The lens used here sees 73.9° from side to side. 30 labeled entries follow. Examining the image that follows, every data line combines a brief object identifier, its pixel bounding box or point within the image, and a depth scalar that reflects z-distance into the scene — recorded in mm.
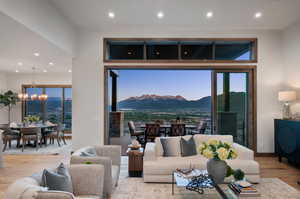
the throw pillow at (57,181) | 1978
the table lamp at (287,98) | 5195
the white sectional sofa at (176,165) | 3811
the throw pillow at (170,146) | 4277
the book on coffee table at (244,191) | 2506
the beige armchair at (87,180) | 2408
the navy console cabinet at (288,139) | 4720
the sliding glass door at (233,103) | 6039
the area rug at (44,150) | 6305
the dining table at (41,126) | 7168
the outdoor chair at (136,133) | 7602
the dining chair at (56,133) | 7418
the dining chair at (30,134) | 6684
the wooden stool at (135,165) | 4242
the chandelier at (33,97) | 8570
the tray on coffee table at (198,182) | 2635
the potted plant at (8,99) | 8812
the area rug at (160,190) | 3348
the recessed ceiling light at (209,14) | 4938
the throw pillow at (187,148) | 4230
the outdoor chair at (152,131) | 6875
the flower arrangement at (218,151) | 2791
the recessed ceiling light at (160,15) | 5002
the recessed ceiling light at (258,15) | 4965
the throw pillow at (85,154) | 3129
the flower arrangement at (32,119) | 7842
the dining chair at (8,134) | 6848
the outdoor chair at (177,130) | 6922
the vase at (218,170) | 2809
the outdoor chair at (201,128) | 7297
